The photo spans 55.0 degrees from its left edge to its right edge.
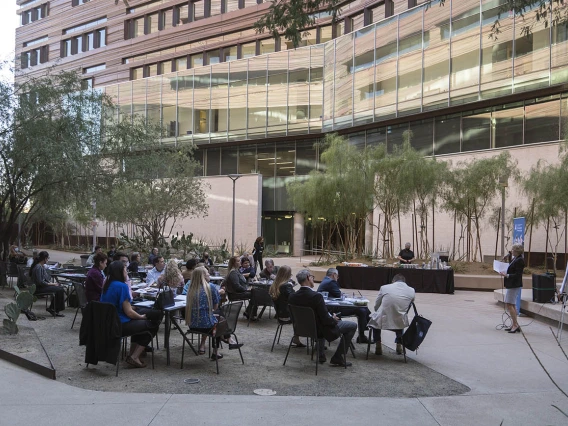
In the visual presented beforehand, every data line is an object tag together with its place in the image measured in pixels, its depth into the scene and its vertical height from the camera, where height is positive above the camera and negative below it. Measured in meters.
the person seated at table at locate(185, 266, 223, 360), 7.34 -1.05
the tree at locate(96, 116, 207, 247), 27.16 +1.54
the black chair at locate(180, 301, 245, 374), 7.56 -1.23
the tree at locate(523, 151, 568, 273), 18.52 +1.27
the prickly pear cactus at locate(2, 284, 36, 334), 8.65 -1.33
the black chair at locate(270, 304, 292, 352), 8.71 -1.49
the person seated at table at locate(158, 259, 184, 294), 9.69 -0.87
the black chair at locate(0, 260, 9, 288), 16.14 -1.42
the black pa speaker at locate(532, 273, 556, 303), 12.34 -1.28
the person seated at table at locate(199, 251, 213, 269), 15.07 -0.91
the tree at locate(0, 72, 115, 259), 15.38 +2.43
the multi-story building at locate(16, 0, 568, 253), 24.23 +8.55
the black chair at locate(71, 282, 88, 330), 9.75 -1.24
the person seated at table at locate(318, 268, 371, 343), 8.55 -1.25
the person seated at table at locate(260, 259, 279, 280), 12.73 -1.03
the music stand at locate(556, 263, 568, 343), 10.25 -1.08
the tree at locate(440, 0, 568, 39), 7.36 +3.12
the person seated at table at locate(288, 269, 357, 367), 7.31 -1.26
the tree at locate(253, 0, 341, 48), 7.61 +2.98
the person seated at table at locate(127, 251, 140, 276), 13.72 -0.93
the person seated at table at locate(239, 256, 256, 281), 13.22 -1.03
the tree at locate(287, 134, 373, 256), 22.34 +1.58
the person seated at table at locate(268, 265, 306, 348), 8.82 -1.06
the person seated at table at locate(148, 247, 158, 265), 16.72 -0.79
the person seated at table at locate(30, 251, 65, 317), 11.34 -1.28
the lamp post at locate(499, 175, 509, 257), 18.49 +1.59
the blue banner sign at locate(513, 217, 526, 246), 16.30 +0.04
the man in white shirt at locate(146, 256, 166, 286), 11.04 -0.94
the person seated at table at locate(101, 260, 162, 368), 7.02 -0.94
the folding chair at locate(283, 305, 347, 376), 7.21 -1.25
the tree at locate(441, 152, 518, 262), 20.75 +1.71
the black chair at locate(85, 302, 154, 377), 6.75 -1.16
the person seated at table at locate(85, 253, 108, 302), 9.17 -0.96
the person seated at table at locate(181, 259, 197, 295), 9.28 -0.83
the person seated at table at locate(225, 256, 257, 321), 10.74 -1.12
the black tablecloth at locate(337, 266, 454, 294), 17.16 -1.56
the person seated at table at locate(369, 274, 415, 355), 7.86 -1.11
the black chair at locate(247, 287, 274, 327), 10.20 -1.31
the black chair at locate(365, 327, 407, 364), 7.78 -1.69
